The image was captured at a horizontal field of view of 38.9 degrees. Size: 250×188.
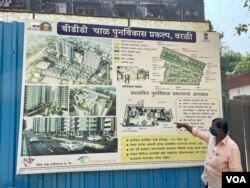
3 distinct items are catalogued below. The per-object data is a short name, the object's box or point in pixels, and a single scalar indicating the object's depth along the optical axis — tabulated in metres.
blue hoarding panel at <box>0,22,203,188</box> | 3.48
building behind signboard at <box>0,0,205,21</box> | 22.69
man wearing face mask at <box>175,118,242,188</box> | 3.31
